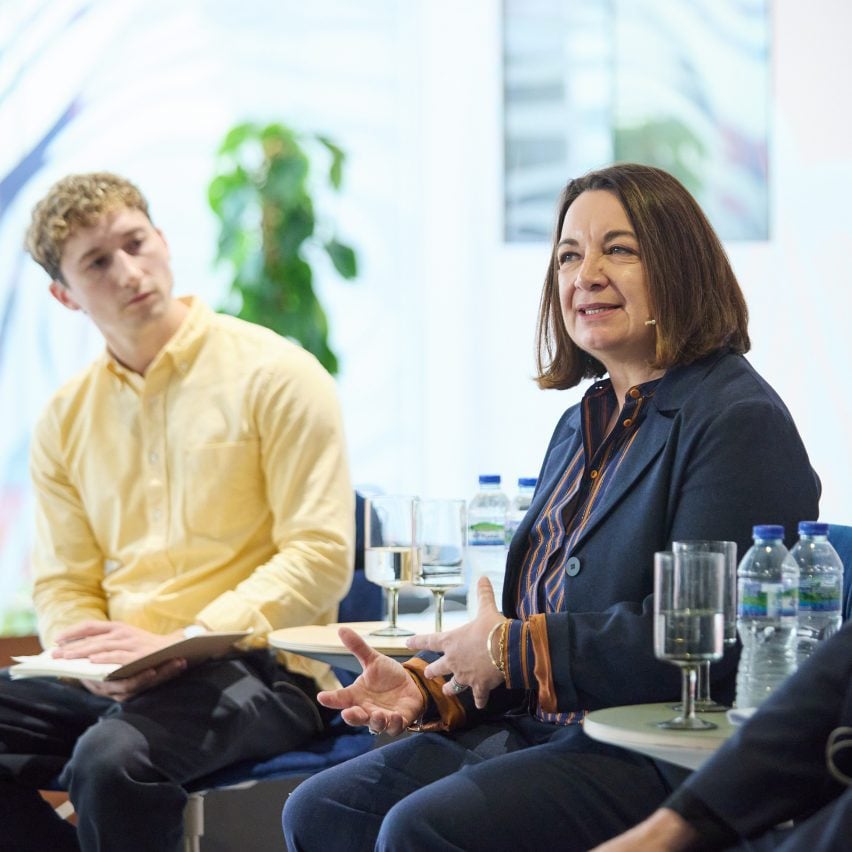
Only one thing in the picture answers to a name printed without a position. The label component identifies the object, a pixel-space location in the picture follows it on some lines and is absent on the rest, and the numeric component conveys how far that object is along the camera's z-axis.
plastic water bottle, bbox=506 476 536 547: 5.62
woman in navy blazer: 3.64
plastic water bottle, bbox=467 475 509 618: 5.77
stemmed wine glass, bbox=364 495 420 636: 4.99
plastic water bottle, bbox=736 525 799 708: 3.40
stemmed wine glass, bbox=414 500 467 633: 4.88
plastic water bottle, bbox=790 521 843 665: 3.58
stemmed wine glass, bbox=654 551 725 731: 3.19
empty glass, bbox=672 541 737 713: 3.34
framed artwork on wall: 10.32
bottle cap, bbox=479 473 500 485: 5.71
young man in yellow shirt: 5.28
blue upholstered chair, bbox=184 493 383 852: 5.15
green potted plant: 9.92
